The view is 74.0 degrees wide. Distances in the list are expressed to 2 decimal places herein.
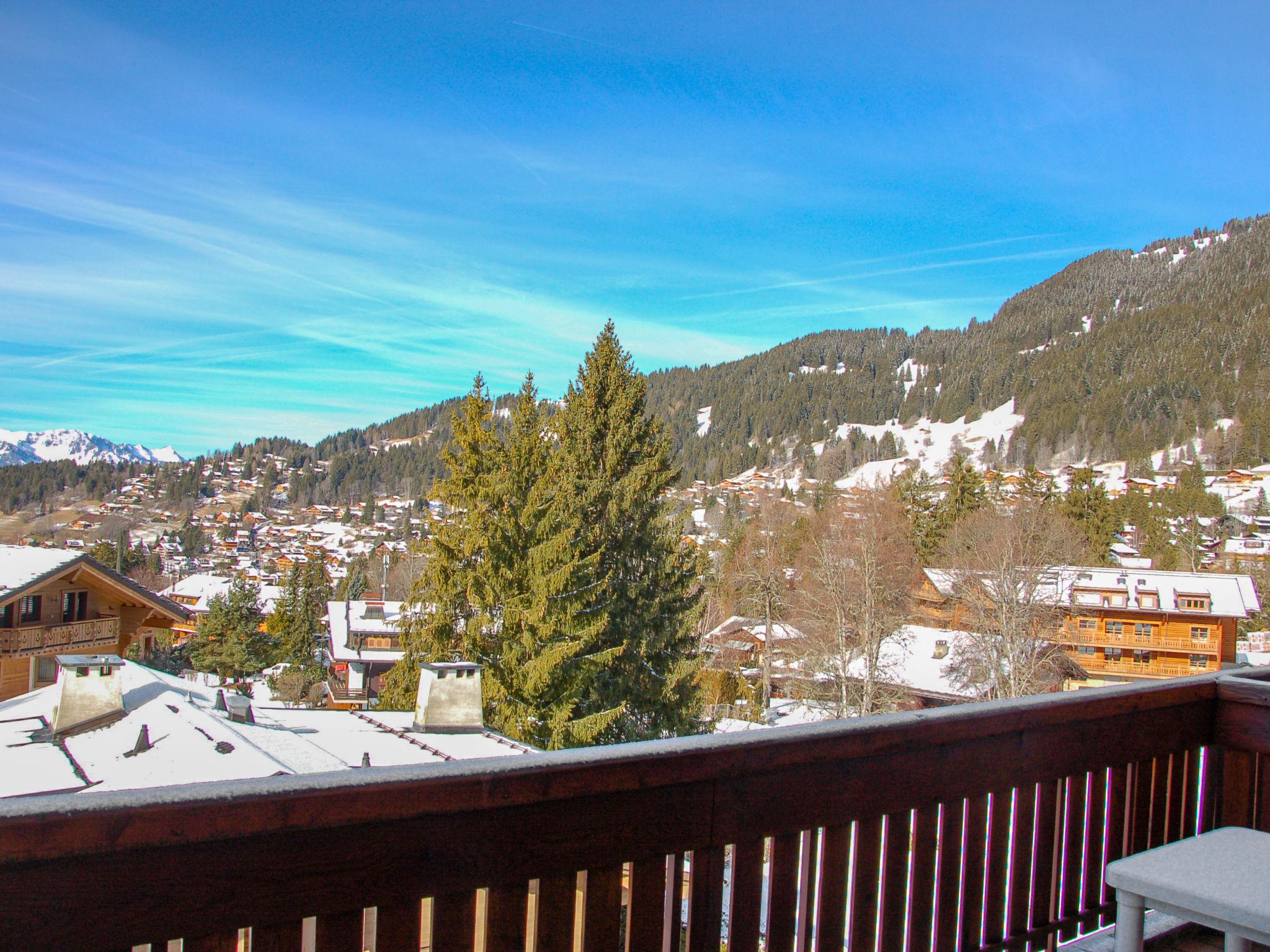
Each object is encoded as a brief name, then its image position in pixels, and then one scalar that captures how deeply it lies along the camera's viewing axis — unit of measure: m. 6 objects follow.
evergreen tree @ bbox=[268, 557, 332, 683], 39.25
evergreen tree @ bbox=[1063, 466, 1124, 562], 41.69
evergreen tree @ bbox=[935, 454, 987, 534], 42.94
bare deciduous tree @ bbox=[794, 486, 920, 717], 25.28
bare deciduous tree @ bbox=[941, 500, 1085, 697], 24.39
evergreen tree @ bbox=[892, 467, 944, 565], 43.25
